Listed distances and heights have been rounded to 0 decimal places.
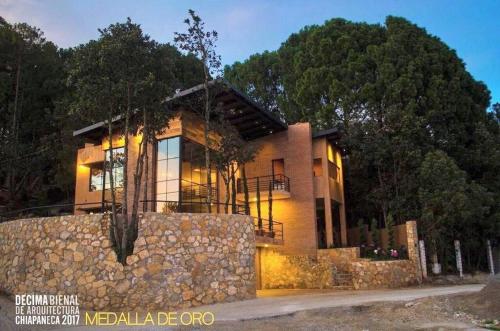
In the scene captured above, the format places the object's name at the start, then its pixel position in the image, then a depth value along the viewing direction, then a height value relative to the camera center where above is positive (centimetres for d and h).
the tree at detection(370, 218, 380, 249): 2270 +67
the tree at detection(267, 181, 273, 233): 2327 +228
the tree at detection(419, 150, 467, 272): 2141 +216
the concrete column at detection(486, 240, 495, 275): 2524 -59
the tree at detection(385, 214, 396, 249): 2214 +72
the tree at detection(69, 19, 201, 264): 1552 +585
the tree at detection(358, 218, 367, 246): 2403 +75
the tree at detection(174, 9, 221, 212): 2011 +867
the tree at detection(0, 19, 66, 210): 2931 +906
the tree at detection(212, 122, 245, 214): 2055 +447
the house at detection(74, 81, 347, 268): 2138 +411
